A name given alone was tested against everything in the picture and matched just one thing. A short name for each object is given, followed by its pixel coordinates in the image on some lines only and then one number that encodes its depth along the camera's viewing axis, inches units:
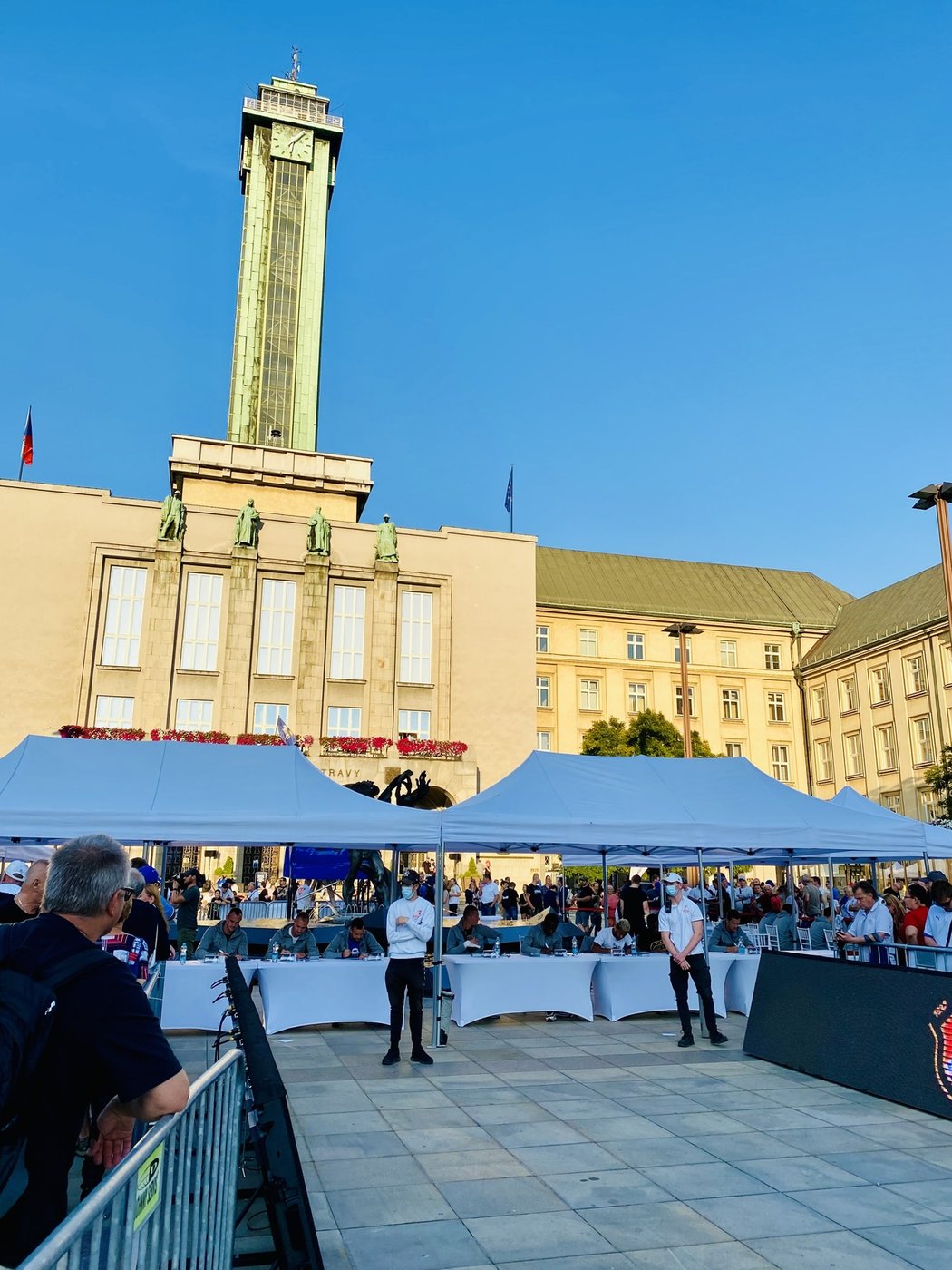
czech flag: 1701.5
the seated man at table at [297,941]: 524.1
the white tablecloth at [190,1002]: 463.8
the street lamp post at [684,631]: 1253.1
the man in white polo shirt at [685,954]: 429.7
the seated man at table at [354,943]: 516.7
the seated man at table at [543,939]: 564.1
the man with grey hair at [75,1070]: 103.3
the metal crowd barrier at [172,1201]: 78.9
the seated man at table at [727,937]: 596.8
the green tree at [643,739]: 1974.7
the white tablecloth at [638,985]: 526.3
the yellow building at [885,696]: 1948.8
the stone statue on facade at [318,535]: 1685.5
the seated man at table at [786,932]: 641.6
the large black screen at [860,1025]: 298.2
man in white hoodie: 392.8
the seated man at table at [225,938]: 522.6
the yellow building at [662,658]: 2374.5
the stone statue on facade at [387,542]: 1712.6
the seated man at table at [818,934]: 637.3
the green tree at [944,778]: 1229.3
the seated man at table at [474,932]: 605.0
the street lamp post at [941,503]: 757.9
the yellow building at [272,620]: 1557.6
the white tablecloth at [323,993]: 467.8
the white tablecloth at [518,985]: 495.8
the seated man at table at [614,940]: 560.1
